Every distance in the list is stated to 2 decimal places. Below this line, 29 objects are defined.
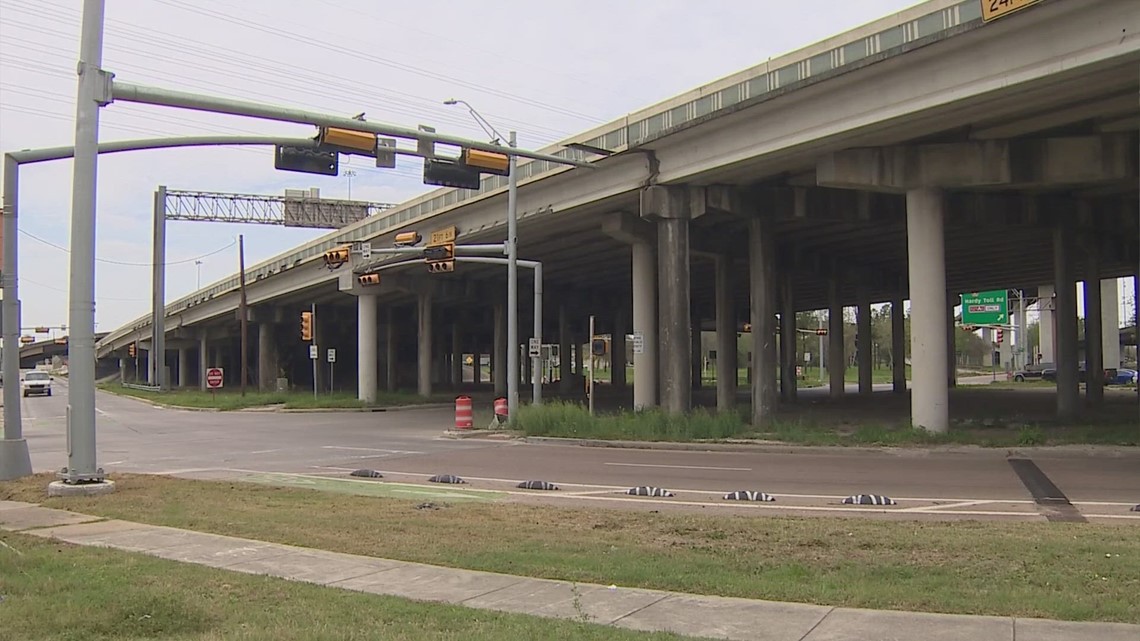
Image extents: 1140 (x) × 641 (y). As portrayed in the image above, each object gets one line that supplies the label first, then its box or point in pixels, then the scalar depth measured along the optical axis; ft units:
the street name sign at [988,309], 212.43
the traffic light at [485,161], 65.87
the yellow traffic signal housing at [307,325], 172.24
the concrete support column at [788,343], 156.15
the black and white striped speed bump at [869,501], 42.42
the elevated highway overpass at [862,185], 62.64
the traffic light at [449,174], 64.59
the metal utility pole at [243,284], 176.47
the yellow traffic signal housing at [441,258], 99.40
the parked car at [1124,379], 224.53
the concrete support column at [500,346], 205.67
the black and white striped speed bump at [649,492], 46.70
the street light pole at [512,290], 93.66
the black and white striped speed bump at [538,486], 50.34
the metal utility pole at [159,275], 211.00
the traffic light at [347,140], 57.88
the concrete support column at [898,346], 190.19
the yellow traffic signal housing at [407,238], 110.22
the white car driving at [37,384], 241.55
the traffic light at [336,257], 105.19
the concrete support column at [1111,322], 253.85
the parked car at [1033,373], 272.10
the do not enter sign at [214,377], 158.47
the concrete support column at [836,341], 162.40
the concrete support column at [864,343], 175.73
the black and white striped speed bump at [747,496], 44.27
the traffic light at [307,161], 56.80
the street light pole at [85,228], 47.75
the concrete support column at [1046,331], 286.87
